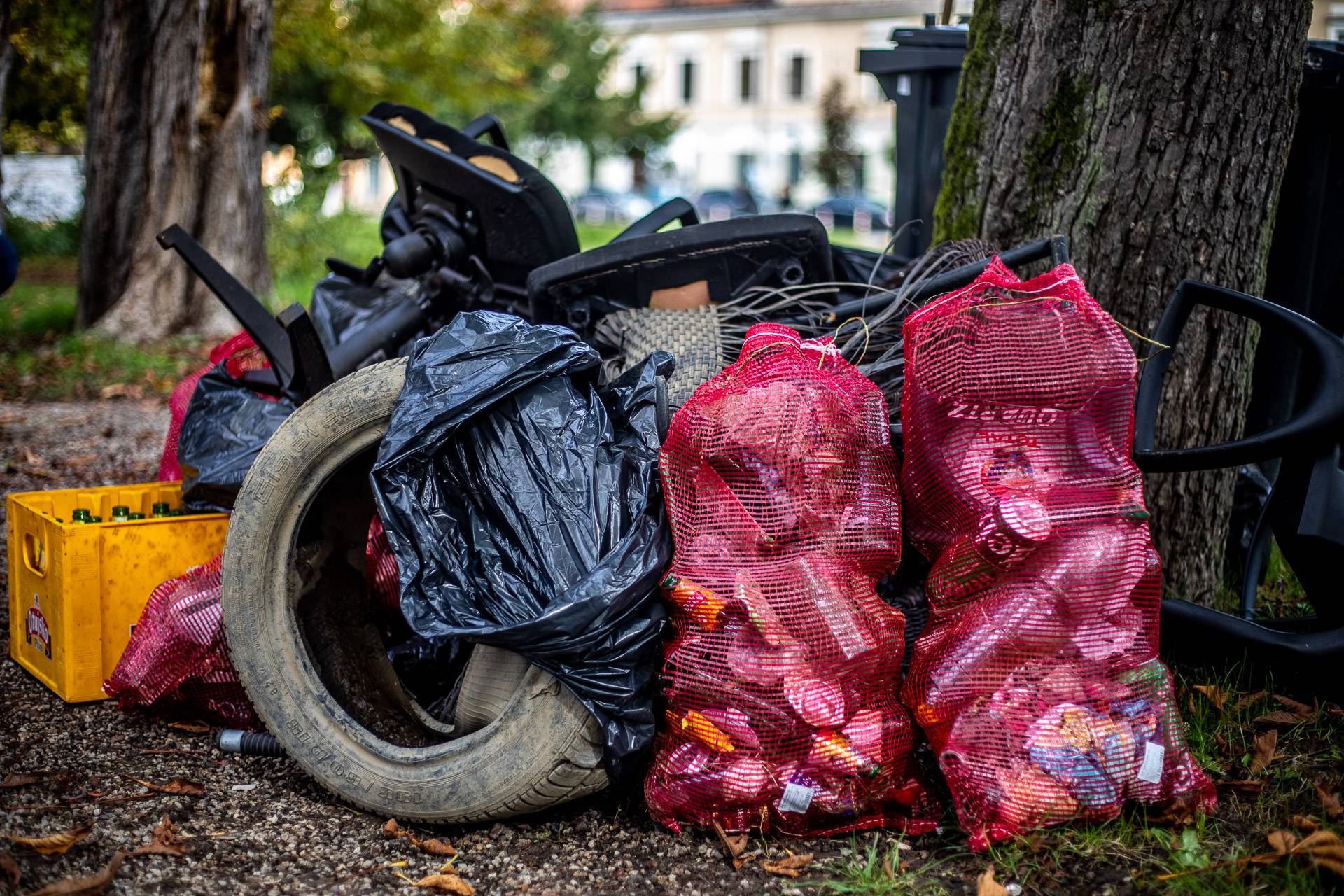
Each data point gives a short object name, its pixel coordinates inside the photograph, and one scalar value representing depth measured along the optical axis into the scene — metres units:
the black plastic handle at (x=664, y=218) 3.55
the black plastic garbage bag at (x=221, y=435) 2.90
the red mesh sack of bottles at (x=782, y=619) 2.07
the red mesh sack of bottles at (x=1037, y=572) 2.01
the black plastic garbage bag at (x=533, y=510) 2.08
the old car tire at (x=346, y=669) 2.10
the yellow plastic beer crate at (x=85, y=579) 2.62
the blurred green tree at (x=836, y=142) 36.44
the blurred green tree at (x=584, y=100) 32.16
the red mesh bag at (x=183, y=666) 2.54
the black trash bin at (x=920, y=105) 4.26
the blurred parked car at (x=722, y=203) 33.75
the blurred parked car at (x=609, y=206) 37.65
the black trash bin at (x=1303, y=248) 3.29
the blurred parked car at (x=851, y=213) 34.38
